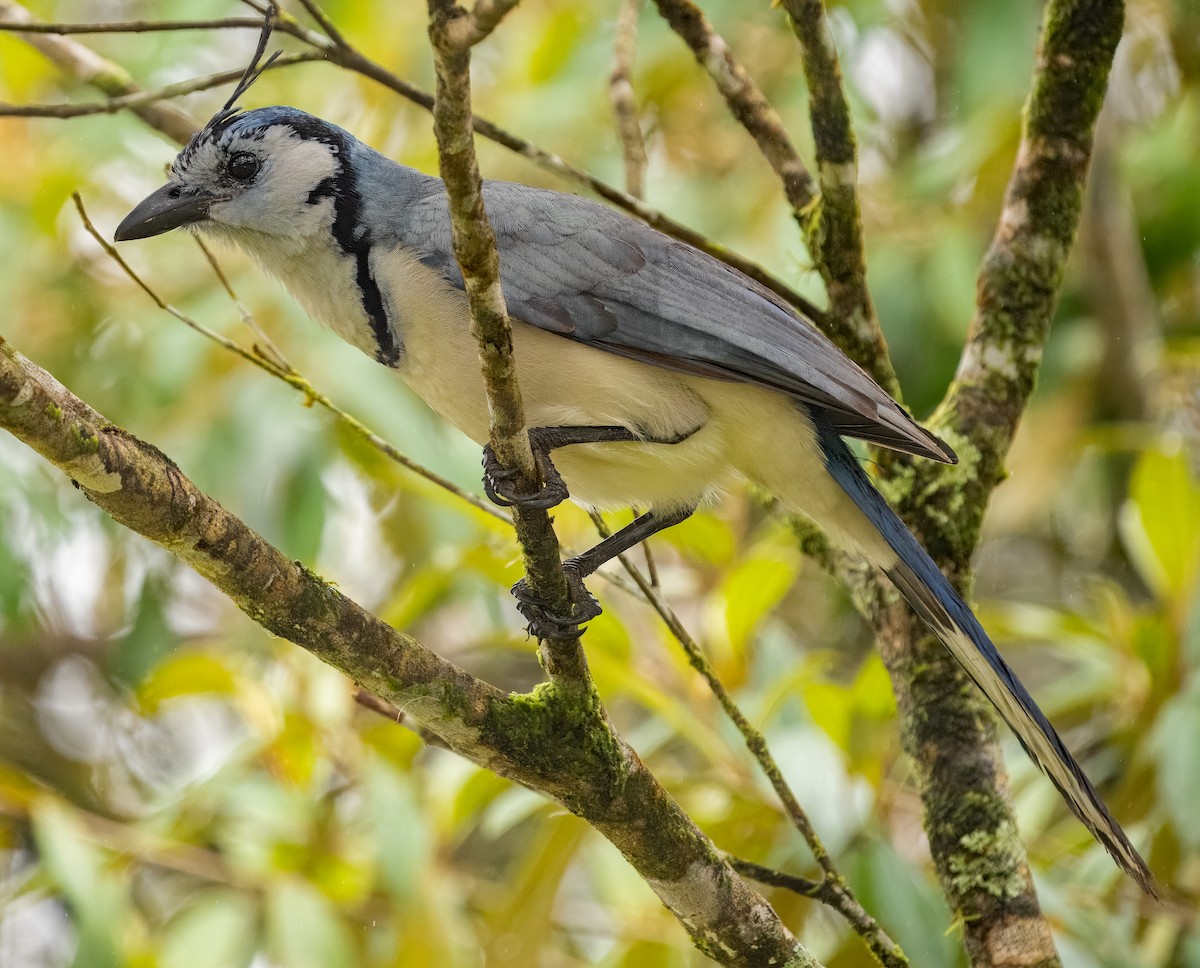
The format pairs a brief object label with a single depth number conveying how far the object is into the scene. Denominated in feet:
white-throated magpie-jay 19.61
